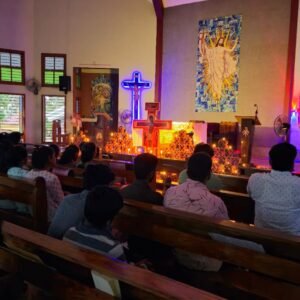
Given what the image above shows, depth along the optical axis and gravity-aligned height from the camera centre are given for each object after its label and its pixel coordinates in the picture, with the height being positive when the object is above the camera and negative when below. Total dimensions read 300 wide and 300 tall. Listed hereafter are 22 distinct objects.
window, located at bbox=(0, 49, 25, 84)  10.56 +1.19
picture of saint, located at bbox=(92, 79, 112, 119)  11.50 +0.51
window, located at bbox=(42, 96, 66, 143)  11.02 +0.04
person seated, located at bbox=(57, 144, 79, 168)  4.62 -0.47
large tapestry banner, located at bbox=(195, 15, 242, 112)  9.59 +1.30
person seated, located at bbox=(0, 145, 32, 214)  3.48 -0.50
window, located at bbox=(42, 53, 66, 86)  10.93 +1.21
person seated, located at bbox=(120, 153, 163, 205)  2.77 -0.46
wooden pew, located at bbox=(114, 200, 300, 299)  1.92 -0.64
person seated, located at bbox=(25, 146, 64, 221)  3.38 -0.50
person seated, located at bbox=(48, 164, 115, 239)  2.39 -0.52
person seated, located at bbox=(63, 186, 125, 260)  1.91 -0.51
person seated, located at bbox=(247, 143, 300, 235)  2.63 -0.47
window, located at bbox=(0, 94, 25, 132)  10.66 +0.02
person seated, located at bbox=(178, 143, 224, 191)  3.46 -0.52
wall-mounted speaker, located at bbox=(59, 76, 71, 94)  10.71 +0.81
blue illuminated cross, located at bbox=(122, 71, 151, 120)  10.45 +0.73
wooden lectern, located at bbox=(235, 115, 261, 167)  7.68 -0.29
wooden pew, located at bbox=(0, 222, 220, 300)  1.42 -0.59
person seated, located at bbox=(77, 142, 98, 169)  4.52 -0.41
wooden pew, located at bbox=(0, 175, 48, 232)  2.96 -0.63
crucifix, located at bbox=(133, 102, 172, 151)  8.04 -0.16
